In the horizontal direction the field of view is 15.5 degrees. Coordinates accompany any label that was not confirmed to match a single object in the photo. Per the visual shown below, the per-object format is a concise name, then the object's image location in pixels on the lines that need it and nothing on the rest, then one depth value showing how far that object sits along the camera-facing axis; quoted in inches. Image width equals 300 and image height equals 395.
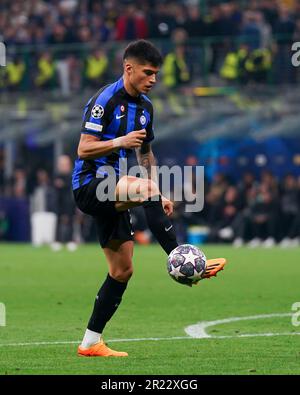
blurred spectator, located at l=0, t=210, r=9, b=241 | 1139.9
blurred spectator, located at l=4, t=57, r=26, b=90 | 1151.0
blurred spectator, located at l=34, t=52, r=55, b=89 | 1139.9
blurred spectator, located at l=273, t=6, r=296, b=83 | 1018.7
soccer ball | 342.0
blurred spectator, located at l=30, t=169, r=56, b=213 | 1086.6
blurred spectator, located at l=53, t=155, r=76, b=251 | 1063.6
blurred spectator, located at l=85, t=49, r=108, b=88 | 1100.5
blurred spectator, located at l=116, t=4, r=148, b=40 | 1141.7
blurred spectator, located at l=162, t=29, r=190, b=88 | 1064.2
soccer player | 344.5
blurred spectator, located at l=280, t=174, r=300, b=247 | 1040.2
